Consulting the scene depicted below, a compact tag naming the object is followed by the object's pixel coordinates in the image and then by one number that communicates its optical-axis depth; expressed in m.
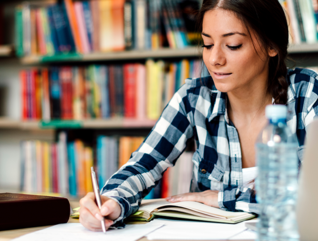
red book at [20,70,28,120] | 2.20
